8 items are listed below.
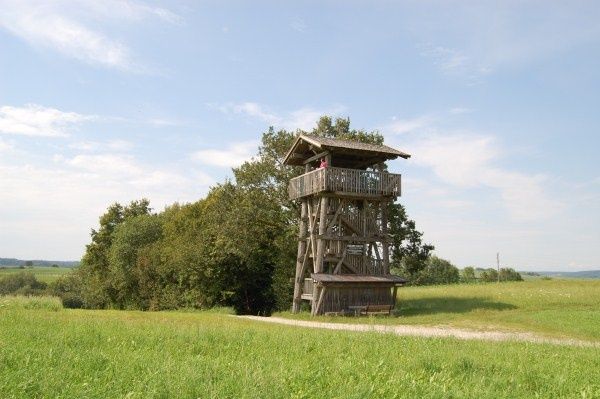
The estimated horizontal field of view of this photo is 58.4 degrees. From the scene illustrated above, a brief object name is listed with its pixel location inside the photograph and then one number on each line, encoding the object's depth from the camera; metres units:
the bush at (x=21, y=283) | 90.50
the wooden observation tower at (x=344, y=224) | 26.92
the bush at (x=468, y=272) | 99.21
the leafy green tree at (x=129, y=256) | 52.62
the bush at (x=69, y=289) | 73.44
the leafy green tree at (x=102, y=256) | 58.80
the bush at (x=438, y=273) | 90.25
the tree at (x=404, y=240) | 33.19
